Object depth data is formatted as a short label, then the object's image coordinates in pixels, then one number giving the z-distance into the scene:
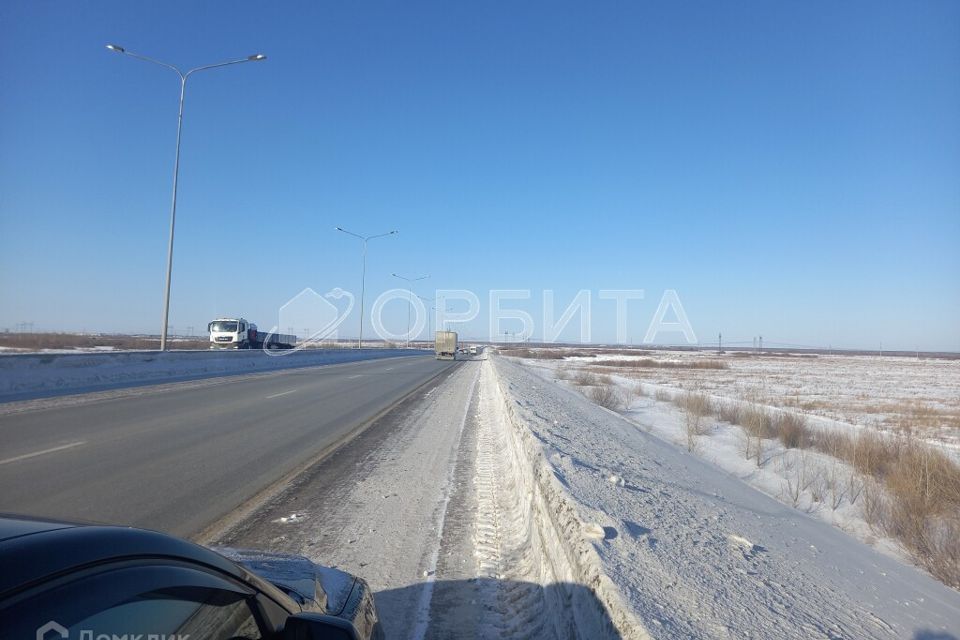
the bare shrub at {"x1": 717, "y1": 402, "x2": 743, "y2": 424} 17.31
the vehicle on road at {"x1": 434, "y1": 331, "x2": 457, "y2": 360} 59.91
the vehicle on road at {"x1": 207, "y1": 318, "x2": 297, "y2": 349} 40.78
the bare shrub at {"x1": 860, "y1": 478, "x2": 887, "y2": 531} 7.76
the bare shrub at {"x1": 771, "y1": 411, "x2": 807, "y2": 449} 13.80
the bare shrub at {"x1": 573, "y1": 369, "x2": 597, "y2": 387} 30.42
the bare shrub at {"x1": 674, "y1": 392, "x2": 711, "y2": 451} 14.44
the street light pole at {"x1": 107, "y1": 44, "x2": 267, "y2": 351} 23.69
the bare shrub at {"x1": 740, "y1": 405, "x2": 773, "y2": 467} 12.51
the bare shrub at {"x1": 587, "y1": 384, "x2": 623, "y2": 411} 21.79
